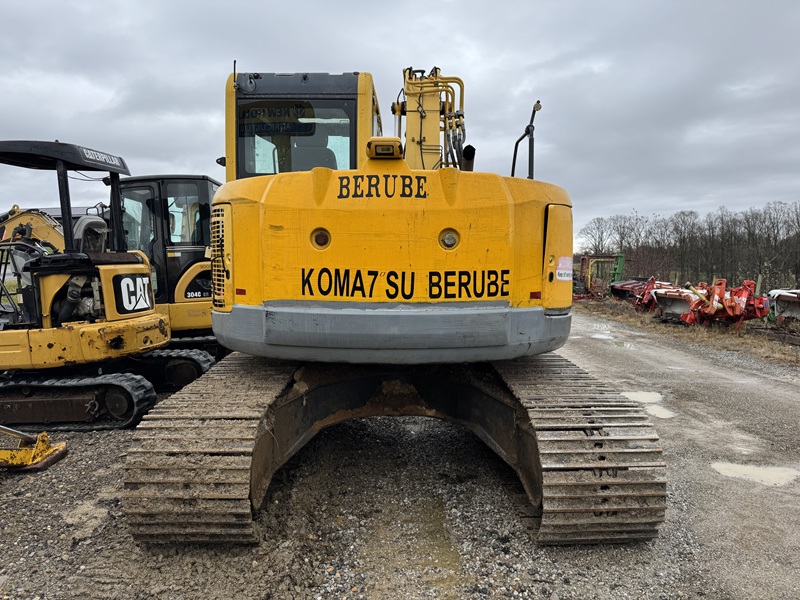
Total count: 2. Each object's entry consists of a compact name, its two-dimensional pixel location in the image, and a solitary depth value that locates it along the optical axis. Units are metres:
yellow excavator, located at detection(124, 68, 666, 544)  2.49
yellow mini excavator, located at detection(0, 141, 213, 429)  4.94
